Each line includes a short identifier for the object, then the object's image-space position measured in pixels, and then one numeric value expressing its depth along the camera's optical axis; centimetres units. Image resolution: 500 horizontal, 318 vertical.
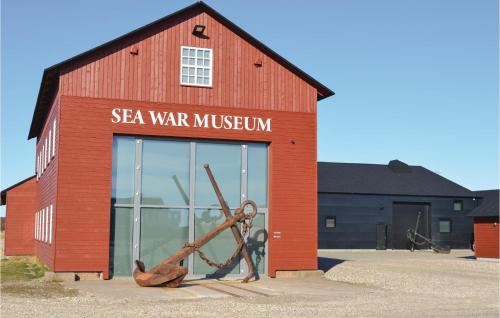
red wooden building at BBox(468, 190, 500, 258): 3209
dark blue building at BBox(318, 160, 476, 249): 4481
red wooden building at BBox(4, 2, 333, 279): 1948
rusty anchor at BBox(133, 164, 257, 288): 1734
